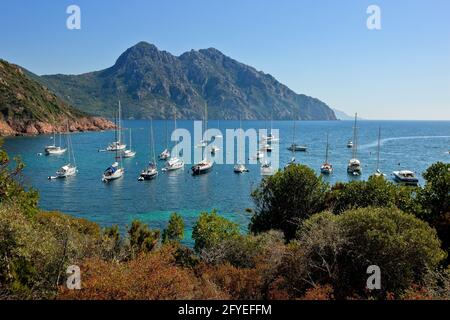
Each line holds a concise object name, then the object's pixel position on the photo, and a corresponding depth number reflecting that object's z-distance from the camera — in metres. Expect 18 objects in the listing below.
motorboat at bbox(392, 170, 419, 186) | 77.75
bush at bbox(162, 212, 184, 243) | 35.66
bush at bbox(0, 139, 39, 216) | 24.42
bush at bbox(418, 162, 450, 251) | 28.52
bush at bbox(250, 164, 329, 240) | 36.19
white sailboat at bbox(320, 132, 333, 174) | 89.38
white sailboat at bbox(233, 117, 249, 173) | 91.88
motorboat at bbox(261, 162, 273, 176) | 90.00
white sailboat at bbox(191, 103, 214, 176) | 90.00
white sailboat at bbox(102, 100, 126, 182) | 79.99
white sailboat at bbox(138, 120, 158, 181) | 82.75
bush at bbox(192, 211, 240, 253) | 31.11
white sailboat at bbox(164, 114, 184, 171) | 94.19
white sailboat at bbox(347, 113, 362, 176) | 88.40
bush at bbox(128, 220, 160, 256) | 31.39
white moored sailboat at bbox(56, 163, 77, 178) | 82.56
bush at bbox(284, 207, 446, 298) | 19.48
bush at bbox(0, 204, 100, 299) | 17.38
